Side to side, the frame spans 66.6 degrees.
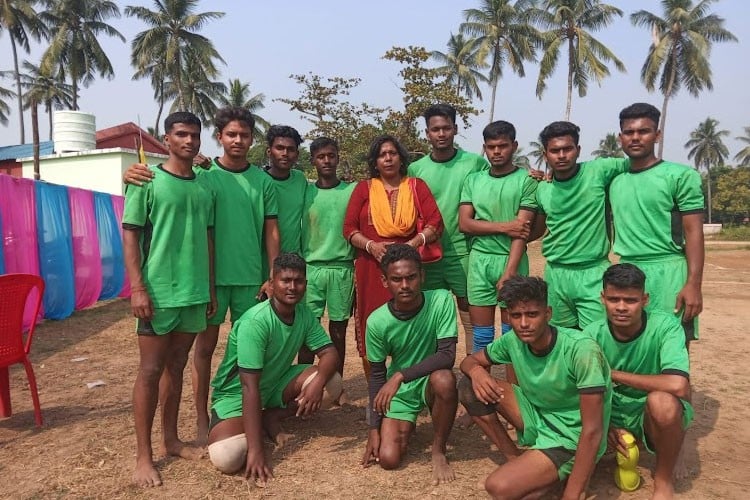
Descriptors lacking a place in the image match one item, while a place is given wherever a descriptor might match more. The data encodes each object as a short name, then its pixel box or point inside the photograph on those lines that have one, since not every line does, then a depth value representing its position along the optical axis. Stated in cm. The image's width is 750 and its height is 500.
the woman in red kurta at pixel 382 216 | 389
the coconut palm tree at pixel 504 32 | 3203
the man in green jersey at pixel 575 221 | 350
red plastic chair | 402
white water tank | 2062
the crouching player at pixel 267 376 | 323
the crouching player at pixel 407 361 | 325
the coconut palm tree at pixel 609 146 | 6156
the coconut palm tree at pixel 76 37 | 3042
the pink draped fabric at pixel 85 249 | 978
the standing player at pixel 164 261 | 312
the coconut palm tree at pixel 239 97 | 3553
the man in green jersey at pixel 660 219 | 323
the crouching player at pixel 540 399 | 270
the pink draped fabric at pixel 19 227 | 748
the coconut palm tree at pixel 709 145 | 6125
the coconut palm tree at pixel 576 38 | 2897
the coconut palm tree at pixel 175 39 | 2997
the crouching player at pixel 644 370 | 280
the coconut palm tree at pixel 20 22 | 2659
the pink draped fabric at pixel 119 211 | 1148
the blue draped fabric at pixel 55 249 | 858
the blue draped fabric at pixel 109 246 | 1084
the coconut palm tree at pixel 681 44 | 3206
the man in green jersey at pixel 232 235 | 366
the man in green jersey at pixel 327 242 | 423
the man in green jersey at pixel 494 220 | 377
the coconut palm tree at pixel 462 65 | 3431
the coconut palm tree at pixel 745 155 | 5800
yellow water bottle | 291
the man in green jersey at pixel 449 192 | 412
